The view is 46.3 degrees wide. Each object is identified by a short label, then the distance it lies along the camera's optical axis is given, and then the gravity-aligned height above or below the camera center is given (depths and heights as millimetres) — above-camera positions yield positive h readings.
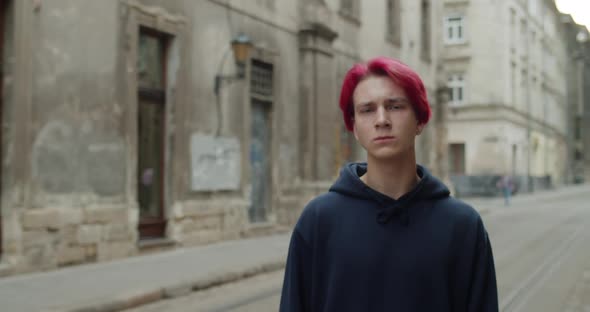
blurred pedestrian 28609 -971
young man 1869 -185
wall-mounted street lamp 12797 +2171
